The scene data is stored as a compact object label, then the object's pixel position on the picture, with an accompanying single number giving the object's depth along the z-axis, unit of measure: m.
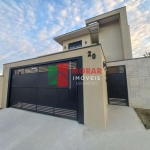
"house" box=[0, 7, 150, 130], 3.72
